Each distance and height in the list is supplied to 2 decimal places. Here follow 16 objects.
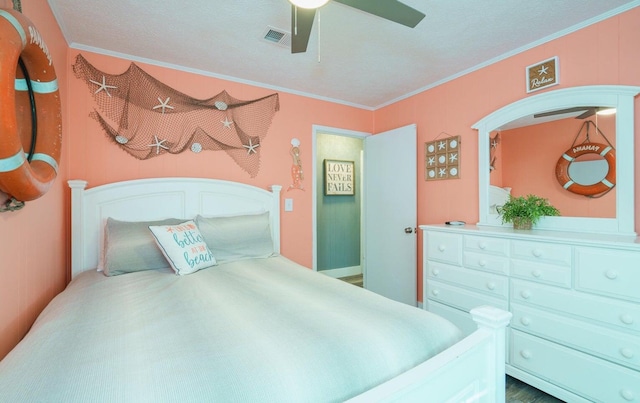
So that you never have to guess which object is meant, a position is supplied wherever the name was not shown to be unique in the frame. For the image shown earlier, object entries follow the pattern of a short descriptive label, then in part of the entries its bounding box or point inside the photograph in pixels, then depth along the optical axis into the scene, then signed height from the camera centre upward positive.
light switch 2.94 -0.05
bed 0.73 -0.46
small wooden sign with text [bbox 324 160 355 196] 4.20 +0.32
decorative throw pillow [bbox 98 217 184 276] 1.77 -0.31
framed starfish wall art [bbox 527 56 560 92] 2.01 +0.89
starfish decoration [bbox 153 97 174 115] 2.35 +0.79
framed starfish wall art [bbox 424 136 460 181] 2.65 +0.39
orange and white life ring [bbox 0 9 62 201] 0.90 +0.36
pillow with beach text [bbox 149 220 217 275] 1.75 -0.30
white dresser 1.44 -0.61
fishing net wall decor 2.19 +0.70
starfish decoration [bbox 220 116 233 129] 2.63 +0.71
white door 2.94 -0.16
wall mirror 1.72 +0.35
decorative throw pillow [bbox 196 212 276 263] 2.08 -0.28
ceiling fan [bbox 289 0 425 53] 1.25 +0.89
